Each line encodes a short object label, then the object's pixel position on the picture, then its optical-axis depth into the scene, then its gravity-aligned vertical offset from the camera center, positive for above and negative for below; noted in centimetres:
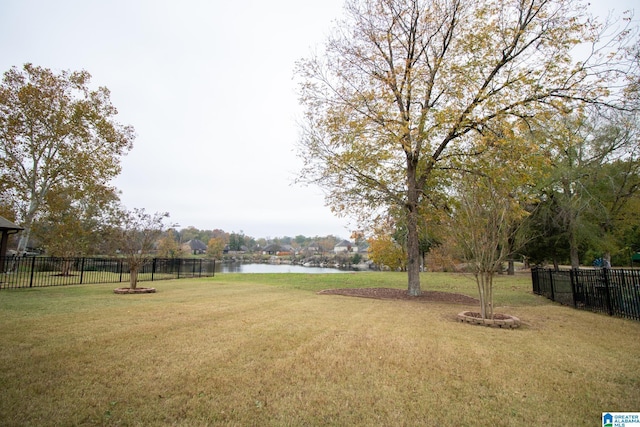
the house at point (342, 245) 11684 +397
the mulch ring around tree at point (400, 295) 1147 -143
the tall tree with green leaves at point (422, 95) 1066 +571
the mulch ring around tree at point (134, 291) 1111 -127
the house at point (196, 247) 8229 +198
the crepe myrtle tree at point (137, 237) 1237 +67
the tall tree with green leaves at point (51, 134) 1616 +624
